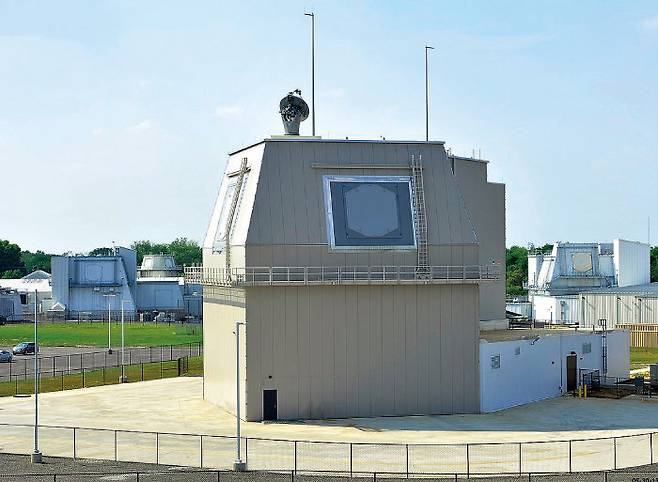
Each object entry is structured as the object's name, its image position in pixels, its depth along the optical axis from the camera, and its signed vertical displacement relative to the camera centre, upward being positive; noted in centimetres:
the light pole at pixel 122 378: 7269 -912
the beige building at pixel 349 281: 5359 -148
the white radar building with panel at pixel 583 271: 12950 -221
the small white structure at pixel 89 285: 15650 -486
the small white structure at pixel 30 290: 16075 -623
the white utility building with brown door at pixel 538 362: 5753 -686
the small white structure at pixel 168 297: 16362 -708
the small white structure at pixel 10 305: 15525 -795
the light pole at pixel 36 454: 4297 -866
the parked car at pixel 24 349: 9638 -924
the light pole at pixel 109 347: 9804 -959
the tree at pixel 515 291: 19391 -723
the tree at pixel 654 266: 18778 -232
